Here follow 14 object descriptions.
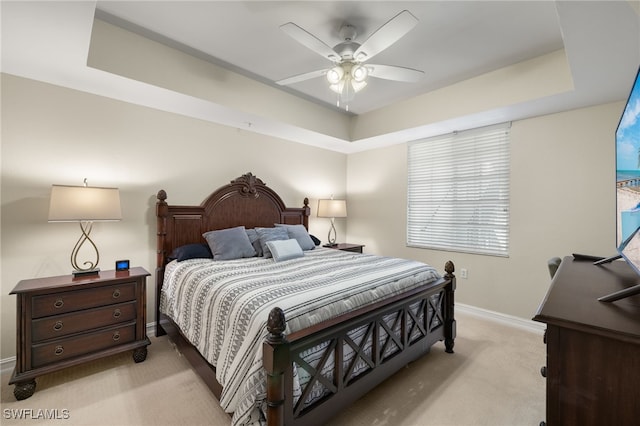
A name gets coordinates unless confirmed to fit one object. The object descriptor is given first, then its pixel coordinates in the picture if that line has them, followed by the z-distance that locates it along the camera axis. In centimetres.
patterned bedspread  154
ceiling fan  185
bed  148
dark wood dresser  78
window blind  347
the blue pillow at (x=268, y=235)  320
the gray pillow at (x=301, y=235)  362
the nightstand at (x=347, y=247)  425
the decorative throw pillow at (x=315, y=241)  412
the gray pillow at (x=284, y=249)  299
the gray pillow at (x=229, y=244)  301
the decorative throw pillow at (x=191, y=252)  292
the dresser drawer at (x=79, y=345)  207
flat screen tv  109
